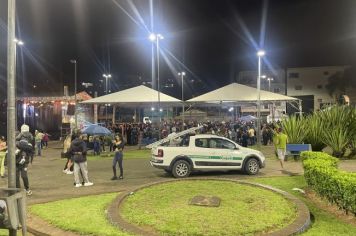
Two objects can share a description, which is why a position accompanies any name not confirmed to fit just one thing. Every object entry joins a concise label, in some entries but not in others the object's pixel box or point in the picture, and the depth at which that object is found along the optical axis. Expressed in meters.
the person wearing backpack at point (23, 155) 10.81
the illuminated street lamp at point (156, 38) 25.01
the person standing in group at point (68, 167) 15.62
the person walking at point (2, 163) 14.57
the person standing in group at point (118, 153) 14.06
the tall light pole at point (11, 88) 7.40
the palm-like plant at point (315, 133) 19.78
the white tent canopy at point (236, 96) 27.98
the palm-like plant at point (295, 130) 20.00
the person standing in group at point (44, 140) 29.70
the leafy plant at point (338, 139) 18.61
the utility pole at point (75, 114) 29.62
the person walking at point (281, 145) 15.91
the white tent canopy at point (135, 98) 28.22
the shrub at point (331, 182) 8.05
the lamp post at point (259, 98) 24.76
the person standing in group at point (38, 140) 24.12
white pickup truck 14.23
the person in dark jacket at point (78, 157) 12.34
